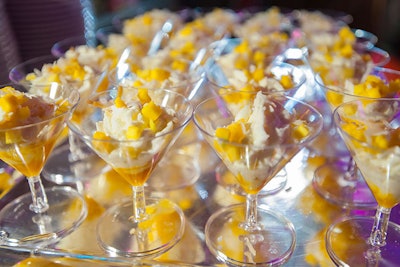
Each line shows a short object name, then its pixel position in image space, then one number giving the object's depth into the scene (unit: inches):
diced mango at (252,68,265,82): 25.4
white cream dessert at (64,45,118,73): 26.8
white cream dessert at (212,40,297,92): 25.1
